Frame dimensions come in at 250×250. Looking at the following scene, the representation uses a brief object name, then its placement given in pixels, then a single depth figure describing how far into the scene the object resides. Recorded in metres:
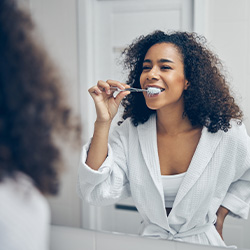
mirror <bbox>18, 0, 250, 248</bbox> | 0.72
